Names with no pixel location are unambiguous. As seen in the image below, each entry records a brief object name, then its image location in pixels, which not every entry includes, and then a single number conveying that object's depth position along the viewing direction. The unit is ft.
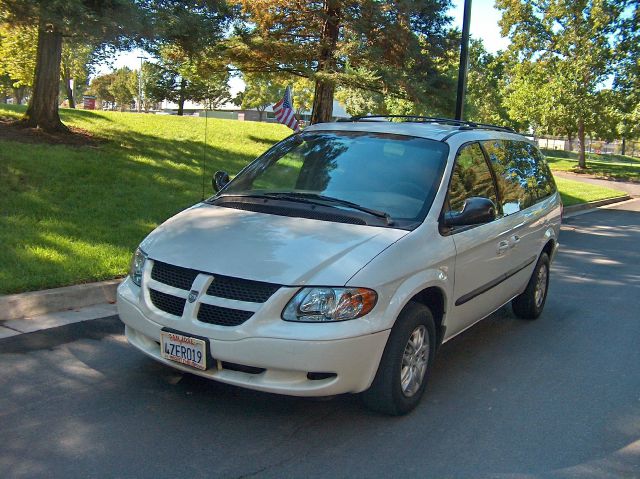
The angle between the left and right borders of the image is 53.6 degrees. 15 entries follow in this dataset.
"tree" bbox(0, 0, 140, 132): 31.76
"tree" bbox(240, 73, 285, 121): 196.31
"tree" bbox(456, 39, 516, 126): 160.66
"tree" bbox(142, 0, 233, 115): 38.06
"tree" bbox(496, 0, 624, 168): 104.73
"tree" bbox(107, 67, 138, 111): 268.82
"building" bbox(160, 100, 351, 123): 232.24
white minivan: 11.55
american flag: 53.21
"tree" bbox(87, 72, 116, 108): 301.63
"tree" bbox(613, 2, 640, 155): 103.81
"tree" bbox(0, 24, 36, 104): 86.08
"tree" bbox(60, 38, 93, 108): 114.97
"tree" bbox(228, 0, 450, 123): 49.65
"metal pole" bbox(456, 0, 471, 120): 39.32
